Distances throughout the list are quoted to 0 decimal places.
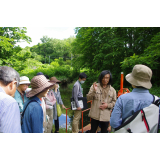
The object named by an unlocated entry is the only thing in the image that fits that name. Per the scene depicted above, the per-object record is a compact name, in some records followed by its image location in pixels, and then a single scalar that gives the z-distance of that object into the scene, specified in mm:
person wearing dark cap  3791
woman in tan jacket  2701
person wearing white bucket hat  2670
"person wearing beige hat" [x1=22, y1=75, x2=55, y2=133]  1495
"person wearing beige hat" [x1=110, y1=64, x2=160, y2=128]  1539
